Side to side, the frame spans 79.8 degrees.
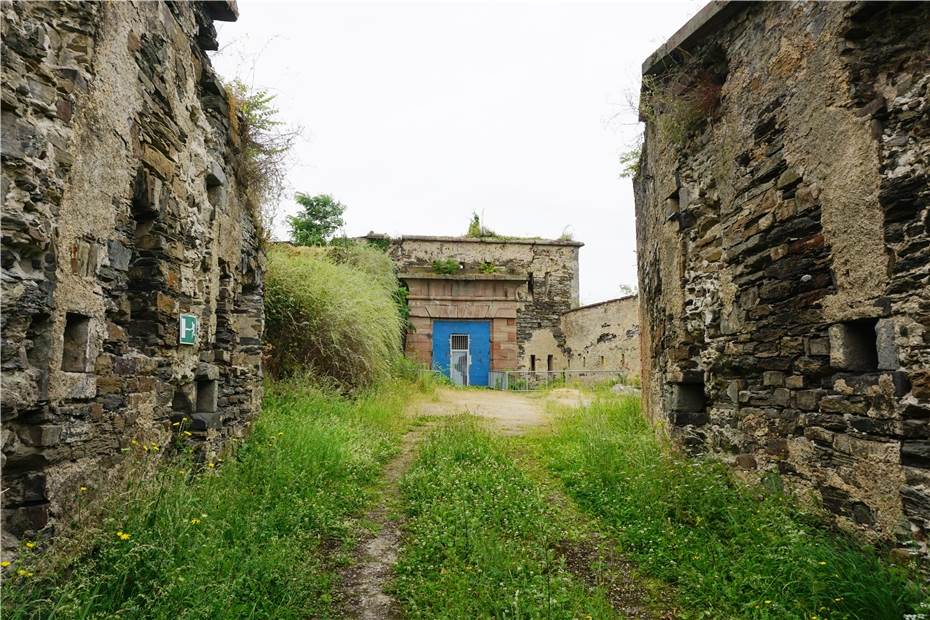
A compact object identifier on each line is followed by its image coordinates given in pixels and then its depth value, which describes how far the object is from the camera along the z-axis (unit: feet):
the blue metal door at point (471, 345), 57.67
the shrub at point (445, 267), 57.93
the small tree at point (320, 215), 63.21
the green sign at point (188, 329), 14.79
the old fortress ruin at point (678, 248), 9.32
